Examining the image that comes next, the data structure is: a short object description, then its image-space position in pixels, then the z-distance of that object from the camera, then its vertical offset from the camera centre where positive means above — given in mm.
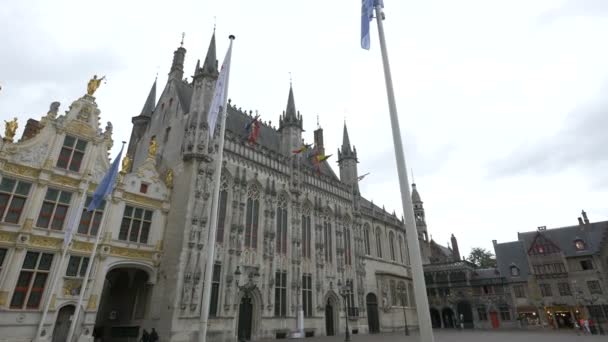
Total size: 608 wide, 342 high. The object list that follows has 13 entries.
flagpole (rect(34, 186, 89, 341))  18516 +2263
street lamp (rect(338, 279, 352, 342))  29234 +3144
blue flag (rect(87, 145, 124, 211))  19109 +7081
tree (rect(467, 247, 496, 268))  79256 +13856
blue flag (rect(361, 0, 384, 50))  12922 +10622
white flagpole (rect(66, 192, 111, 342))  17844 +616
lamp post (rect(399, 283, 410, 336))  44375 +2964
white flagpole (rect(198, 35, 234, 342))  12859 +2726
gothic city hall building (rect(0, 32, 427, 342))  20141 +6092
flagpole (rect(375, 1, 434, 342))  9383 +3065
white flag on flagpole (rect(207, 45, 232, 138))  15477 +9642
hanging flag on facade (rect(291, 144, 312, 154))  35128 +16086
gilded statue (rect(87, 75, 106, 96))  24328 +15548
